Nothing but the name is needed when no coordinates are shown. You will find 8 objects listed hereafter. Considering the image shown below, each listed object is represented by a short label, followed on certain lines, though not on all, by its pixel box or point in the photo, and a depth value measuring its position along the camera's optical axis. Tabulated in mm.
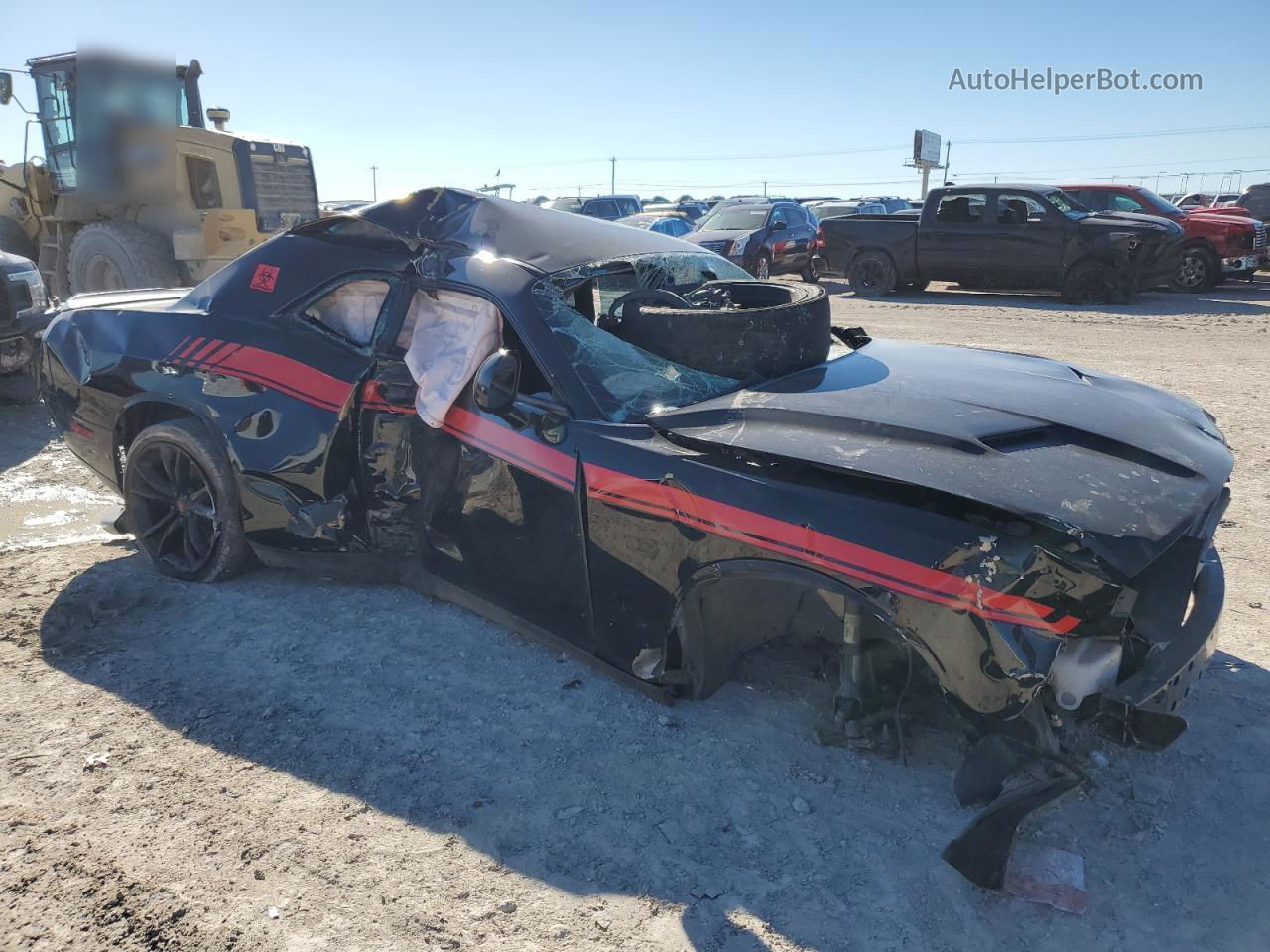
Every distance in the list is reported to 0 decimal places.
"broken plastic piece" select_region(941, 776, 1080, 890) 2303
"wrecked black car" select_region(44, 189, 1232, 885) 2371
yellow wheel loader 9875
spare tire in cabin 3311
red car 14078
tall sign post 36844
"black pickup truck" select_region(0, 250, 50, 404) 6887
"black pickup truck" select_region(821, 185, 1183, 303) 12953
